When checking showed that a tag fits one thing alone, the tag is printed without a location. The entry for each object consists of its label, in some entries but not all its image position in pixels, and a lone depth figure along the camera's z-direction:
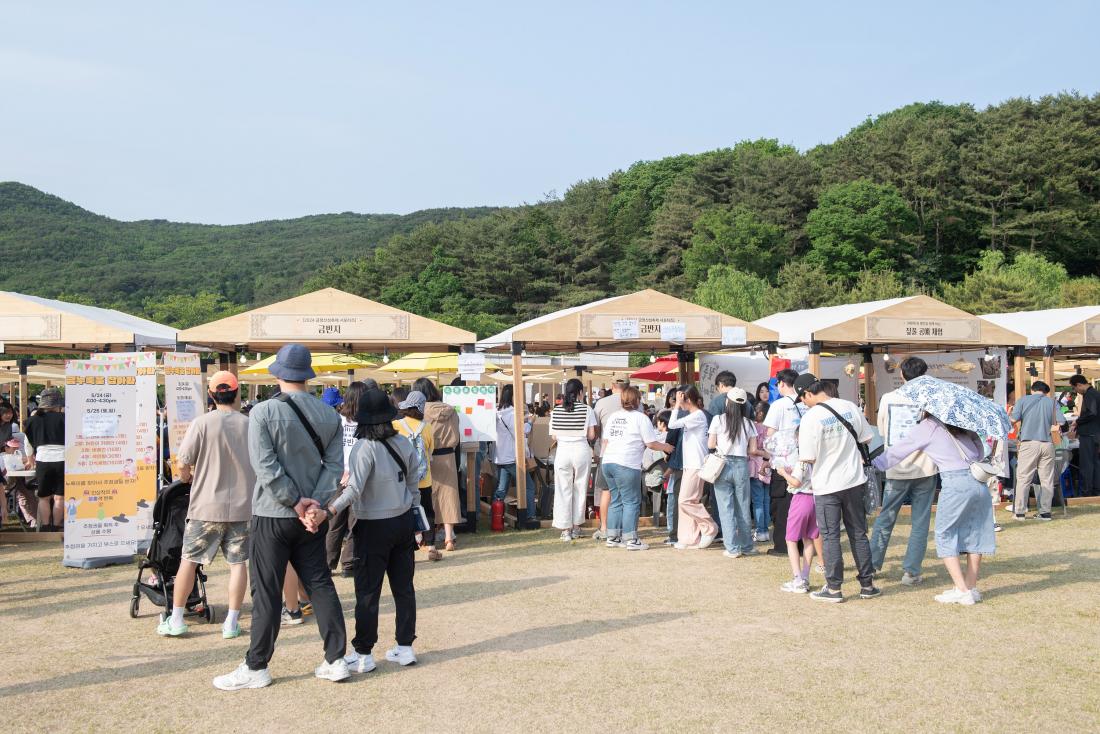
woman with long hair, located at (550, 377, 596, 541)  8.74
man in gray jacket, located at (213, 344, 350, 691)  4.16
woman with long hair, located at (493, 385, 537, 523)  9.88
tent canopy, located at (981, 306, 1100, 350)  11.75
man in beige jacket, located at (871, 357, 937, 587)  6.64
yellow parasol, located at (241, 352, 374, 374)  14.37
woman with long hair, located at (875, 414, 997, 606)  5.93
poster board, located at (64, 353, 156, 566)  7.70
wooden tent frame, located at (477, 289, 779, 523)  9.95
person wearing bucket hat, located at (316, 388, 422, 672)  4.52
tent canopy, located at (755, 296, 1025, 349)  10.83
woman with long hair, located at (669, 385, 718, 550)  8.20
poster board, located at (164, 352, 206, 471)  7.87
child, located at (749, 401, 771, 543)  8.31
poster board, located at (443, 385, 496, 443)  9.51
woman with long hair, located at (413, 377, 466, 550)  8.48
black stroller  5.73
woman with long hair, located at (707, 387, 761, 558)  7.73
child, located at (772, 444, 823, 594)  6.41
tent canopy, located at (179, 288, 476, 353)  9.38
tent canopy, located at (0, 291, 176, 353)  8.80
